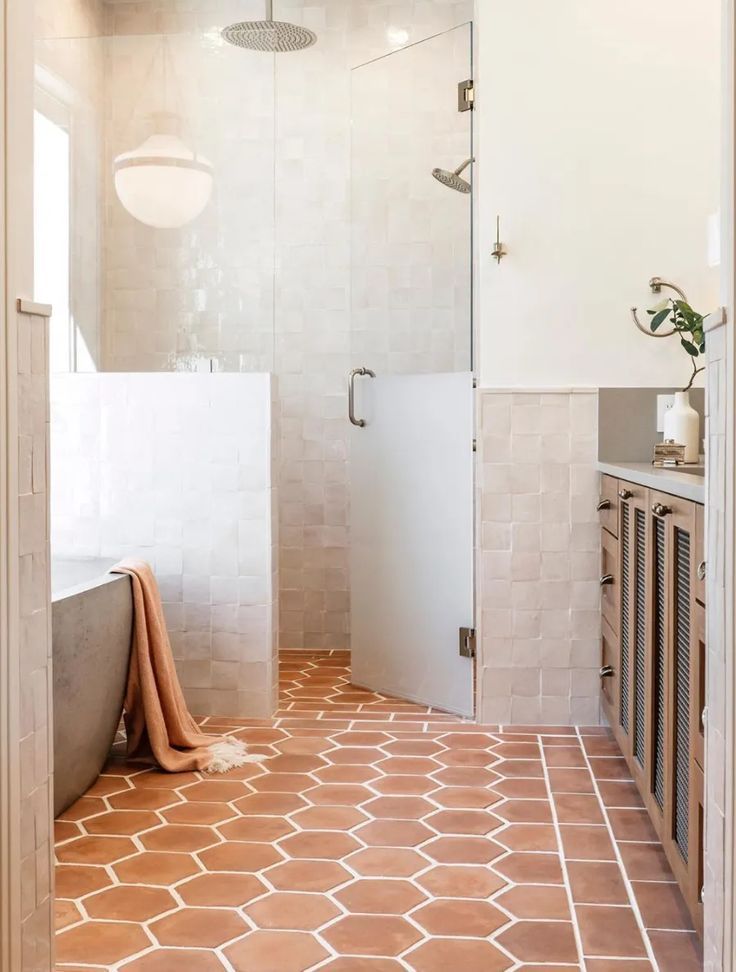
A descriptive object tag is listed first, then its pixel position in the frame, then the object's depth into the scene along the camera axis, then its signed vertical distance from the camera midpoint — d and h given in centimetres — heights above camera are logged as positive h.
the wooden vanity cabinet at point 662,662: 186 -48
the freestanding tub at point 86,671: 266 -61
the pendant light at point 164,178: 377 +99
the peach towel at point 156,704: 313 -79
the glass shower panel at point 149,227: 376 +89
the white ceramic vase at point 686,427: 322 +6
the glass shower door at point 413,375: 368 +27
